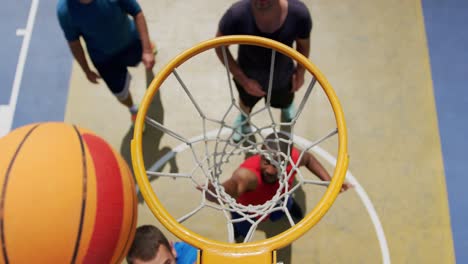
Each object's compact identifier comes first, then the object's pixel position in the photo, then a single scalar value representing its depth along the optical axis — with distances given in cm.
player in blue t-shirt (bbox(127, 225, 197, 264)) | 210
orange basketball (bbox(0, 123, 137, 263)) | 144
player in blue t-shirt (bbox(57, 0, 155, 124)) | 238
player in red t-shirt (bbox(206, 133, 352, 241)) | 238
